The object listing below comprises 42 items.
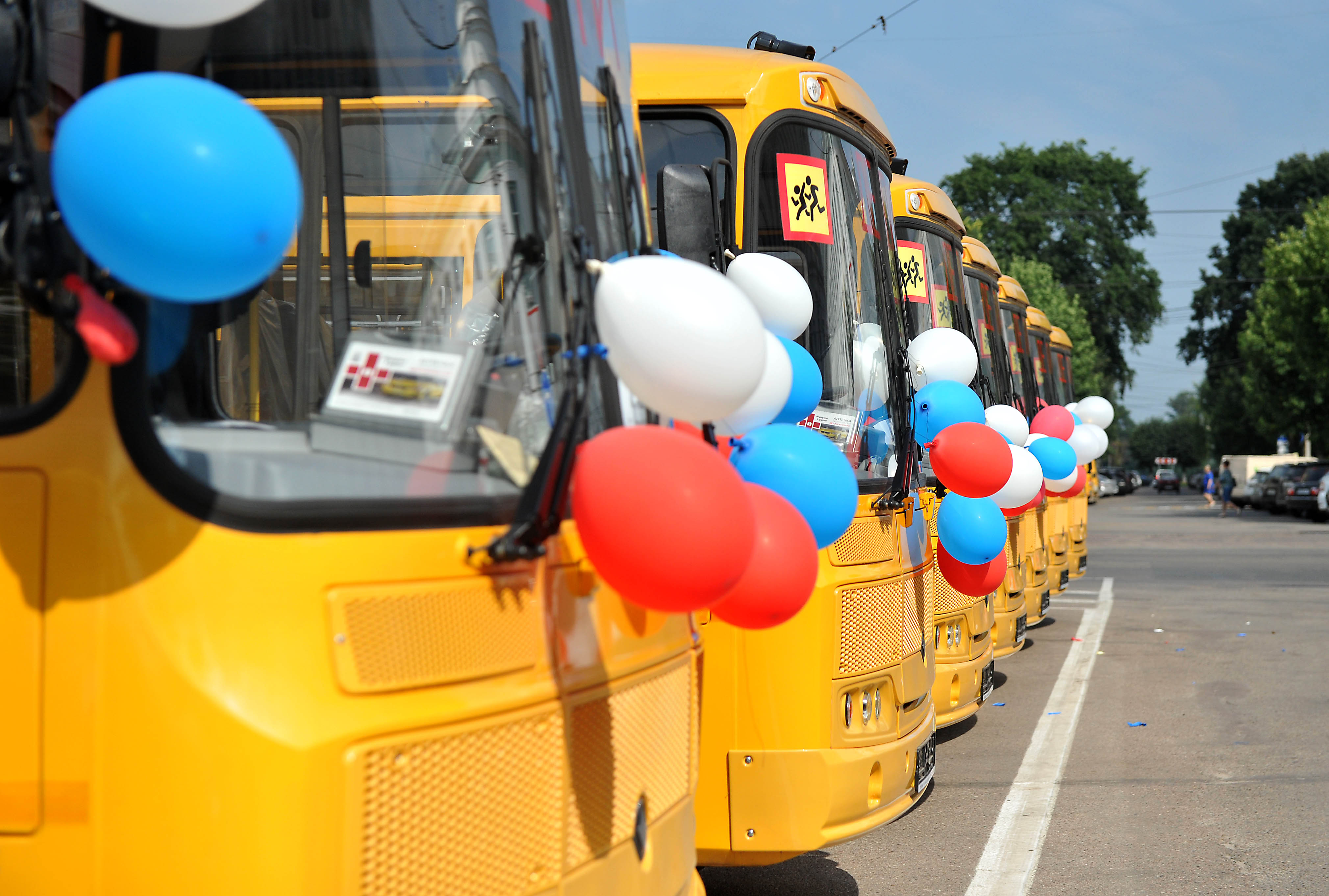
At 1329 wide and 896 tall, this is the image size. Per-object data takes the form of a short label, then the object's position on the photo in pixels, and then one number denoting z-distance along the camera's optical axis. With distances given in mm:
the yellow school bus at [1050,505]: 12773
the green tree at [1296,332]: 40188
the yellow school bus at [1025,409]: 10547
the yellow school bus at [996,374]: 9539
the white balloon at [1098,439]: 11922
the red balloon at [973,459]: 5430
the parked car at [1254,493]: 42719
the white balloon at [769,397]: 3578
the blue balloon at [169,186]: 1872
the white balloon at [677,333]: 2551
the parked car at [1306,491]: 35938
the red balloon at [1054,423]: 9992
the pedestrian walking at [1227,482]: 42531
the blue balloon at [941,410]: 5812
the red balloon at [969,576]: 6262
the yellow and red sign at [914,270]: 8164
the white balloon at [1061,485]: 10508
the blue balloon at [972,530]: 6027
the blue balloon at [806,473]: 3711
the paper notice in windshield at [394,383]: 2383
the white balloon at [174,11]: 2004
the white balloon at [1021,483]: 7094
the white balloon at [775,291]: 4203
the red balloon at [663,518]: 2355
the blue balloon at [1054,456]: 8719
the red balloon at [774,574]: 3068
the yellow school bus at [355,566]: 2107
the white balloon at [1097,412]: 13828
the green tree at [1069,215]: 55812
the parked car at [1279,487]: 38469
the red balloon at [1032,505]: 8346
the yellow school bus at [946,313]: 7359
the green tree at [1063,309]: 49375
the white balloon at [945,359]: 6395
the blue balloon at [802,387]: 4324
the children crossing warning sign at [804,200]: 5113
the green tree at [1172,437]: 136375
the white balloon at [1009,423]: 7738
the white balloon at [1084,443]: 11805
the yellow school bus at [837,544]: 4551
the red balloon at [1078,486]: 12070
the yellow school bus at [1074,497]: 14883
